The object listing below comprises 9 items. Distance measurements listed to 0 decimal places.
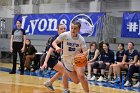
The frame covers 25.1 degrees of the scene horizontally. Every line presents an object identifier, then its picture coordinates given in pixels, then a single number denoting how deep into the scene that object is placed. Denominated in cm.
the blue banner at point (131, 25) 1296
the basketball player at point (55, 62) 707
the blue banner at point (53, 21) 1436
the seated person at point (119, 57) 1066
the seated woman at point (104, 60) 1094
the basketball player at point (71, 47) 649
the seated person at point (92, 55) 1120
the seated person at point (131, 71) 995
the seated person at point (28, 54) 1355
